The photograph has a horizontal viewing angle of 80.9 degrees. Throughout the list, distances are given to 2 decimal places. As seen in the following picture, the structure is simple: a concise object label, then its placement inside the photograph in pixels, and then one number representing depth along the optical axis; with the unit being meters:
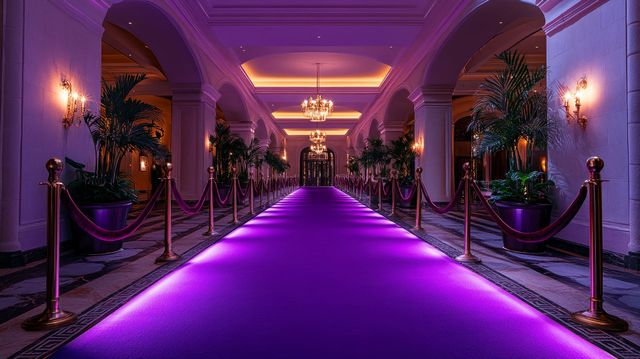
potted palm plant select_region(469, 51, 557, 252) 4.47
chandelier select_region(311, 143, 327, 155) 22.15
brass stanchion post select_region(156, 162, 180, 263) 3.91
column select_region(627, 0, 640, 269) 3.63
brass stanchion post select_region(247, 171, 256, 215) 8.67
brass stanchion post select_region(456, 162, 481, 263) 3.92
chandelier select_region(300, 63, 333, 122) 13.05
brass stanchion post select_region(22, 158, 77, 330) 2.22
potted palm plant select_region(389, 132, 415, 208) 11.96
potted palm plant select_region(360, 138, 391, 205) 14.15
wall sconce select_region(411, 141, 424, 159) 10.22
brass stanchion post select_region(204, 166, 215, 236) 5.58
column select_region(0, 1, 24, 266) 3.70
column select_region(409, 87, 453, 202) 9.84
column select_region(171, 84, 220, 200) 9.66
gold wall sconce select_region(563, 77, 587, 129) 4.34
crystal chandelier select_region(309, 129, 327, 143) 20.25
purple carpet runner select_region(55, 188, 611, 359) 1.94
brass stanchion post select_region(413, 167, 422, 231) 6.10
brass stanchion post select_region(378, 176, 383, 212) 9.52
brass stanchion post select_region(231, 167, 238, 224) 7.02
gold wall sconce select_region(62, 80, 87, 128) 4.39
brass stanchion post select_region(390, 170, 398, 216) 8.12
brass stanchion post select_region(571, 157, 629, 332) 2.25
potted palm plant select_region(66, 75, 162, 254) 4.27
